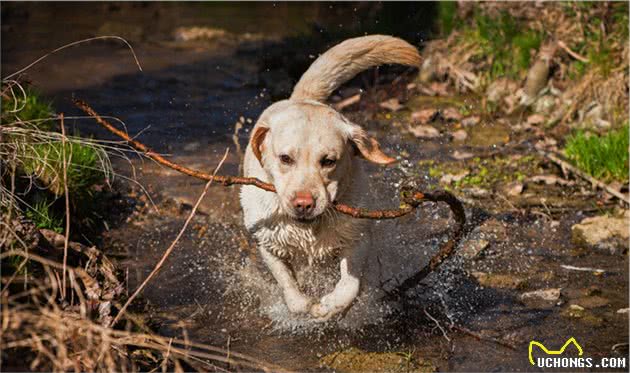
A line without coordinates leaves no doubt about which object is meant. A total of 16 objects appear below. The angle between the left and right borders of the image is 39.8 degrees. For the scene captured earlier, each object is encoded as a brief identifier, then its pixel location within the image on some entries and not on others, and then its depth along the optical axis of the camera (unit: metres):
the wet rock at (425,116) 9.55
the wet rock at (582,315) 5.32
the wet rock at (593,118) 8.60
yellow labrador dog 4.87
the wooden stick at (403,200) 4.53
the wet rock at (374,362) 4.79
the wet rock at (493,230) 6.83
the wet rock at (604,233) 6.54
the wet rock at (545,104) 9.38
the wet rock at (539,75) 9.54
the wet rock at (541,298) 5.64
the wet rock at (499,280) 5.99
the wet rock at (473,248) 6.46
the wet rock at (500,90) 9.80
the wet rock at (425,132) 9.16
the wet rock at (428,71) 10.71
